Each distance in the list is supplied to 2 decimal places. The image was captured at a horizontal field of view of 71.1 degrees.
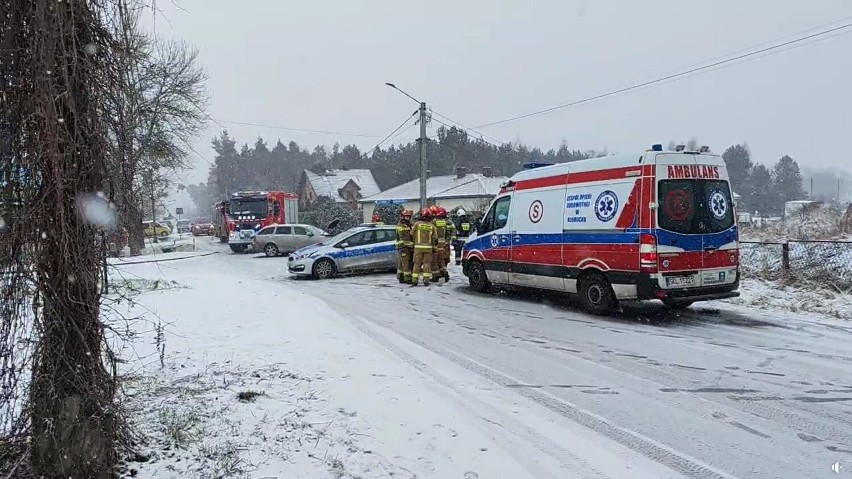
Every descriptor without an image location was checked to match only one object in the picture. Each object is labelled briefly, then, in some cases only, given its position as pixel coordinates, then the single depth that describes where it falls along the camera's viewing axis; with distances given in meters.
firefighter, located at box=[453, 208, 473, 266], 17.91
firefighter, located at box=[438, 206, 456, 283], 14.68
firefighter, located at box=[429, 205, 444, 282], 14.30
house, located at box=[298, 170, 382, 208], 62.17
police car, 16.62
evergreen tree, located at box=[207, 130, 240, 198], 92.31
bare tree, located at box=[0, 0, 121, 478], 2.94
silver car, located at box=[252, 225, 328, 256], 26.81
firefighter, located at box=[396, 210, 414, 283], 14.60
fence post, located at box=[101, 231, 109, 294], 3.32
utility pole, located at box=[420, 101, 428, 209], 23.28
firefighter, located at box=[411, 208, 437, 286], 13.98
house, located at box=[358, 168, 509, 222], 41.97
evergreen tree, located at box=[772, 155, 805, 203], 74.17
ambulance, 8.93
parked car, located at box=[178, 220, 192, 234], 75.97
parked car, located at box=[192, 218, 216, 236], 62.20
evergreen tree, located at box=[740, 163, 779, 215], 70.16
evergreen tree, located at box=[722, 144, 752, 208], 68.62
